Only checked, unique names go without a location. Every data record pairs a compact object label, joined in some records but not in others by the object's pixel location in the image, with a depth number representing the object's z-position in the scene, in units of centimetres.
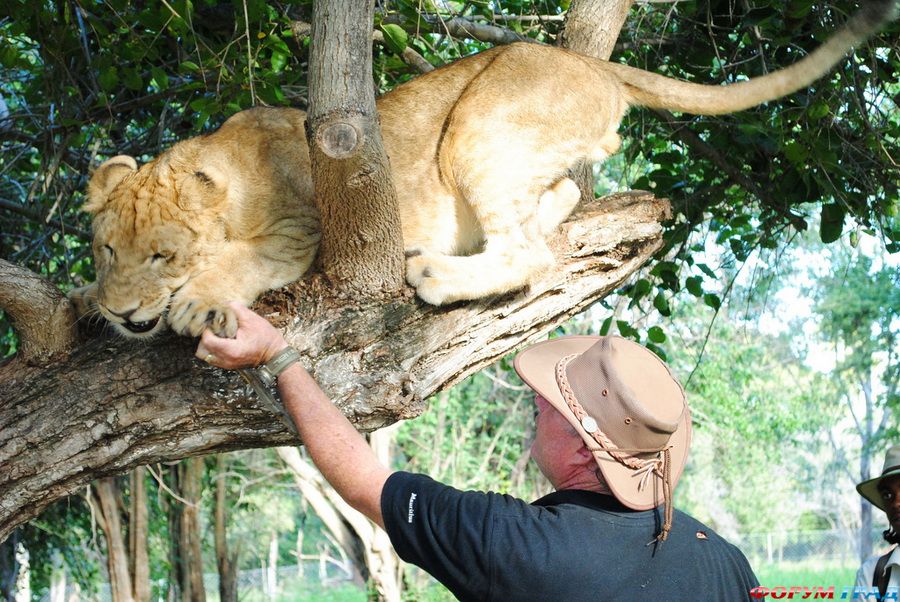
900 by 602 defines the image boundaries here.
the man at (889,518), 378
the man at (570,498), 196
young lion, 313
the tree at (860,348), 1792
